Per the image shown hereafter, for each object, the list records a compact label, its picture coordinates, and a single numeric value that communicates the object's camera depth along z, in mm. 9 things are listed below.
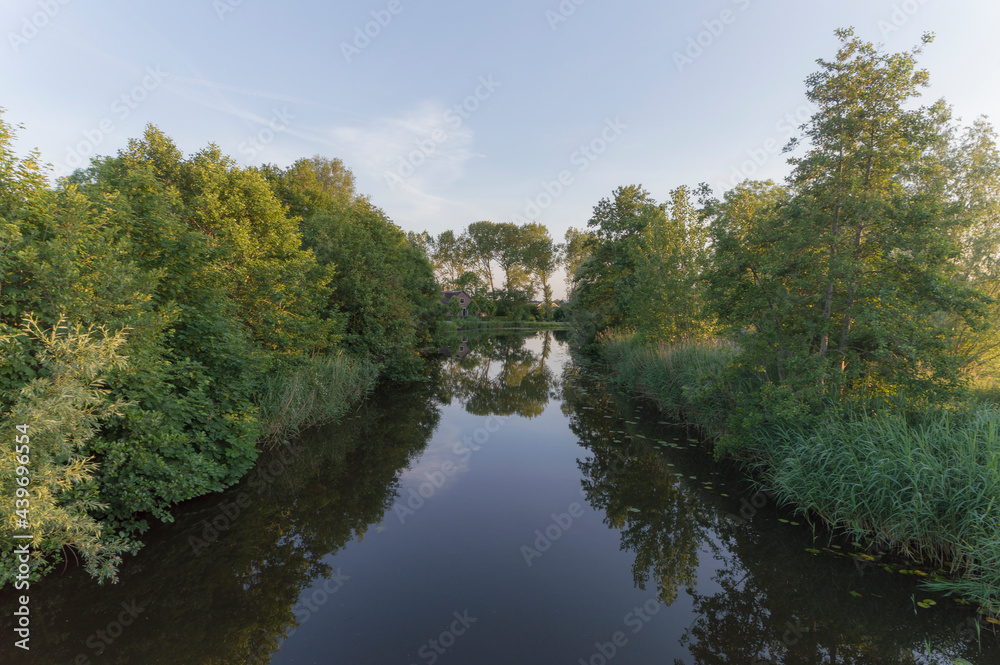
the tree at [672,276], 17484
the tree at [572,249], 73812
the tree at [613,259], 25422
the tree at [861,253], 6668
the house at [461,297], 94375
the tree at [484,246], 88500
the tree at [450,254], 91500
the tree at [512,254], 85562
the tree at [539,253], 85750
